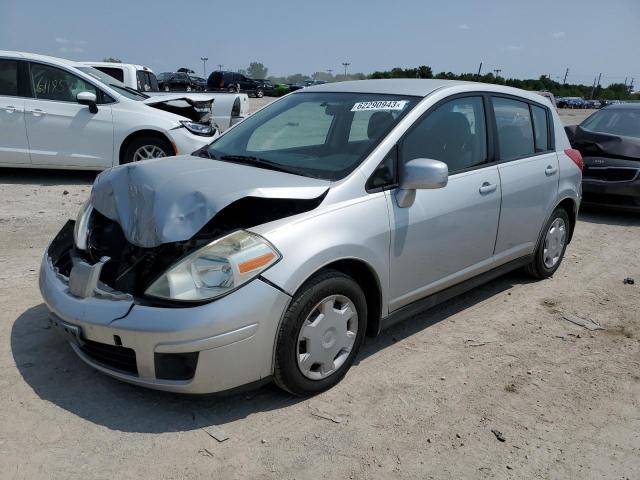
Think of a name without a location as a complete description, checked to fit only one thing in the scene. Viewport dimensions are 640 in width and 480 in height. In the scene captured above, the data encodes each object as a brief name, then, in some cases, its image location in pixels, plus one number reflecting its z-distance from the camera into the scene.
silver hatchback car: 2.66
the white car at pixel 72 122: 7.62
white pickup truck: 9.39
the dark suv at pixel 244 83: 42.20
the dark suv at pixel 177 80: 30.39
